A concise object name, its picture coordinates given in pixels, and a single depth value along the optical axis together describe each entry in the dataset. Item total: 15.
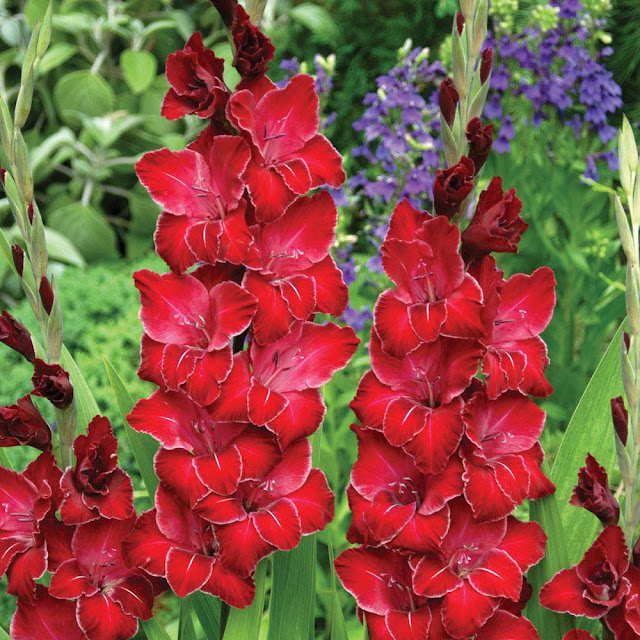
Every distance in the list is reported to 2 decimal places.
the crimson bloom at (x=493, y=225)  1.29
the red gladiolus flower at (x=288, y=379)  1.29
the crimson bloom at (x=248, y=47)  1.29
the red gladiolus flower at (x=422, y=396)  1.28
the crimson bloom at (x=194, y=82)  1.30
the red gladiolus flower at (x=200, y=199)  1.28
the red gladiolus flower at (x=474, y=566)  1.30
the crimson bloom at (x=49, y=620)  1.35
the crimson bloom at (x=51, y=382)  1.29
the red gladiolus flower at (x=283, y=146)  1.29
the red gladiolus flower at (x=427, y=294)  1.28
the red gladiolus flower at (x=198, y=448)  1.29
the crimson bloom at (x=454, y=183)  1.27
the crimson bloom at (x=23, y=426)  1.31
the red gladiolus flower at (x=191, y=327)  1.28
